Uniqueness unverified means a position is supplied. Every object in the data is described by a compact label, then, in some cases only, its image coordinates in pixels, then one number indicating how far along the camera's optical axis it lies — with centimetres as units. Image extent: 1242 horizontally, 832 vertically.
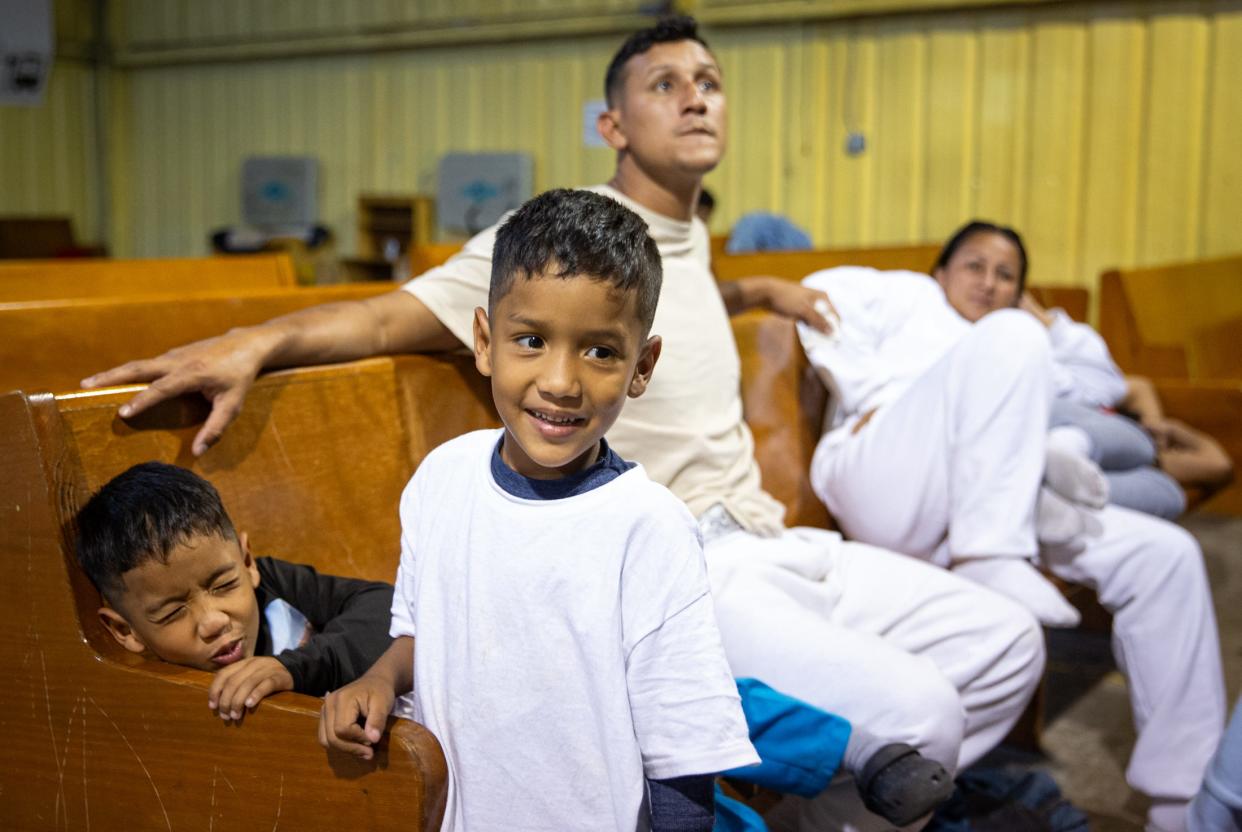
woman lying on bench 228
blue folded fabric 169
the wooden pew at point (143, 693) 117
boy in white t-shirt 113
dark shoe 166
